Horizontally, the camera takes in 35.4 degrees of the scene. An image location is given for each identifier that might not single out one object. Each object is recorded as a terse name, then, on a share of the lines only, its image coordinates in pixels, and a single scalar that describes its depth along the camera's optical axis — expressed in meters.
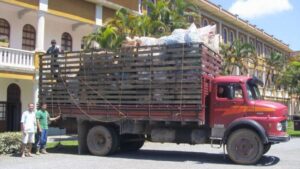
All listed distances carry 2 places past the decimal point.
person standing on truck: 16.60
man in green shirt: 15.84
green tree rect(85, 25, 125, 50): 22.50
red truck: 13.51
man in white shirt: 14.98
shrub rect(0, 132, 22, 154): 15.55
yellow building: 23.69
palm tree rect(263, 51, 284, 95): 55.44
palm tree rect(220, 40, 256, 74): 39.56
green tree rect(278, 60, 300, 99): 35.81
